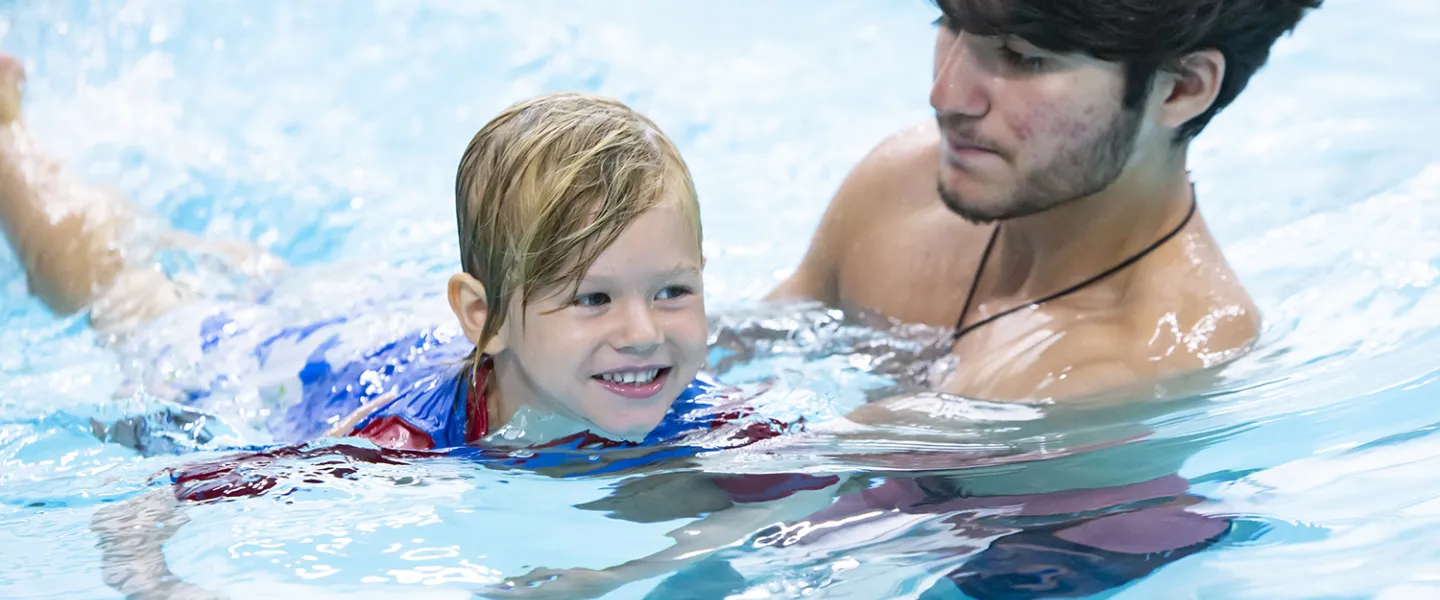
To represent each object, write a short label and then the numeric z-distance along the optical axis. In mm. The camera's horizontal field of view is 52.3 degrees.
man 2807
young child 2238
